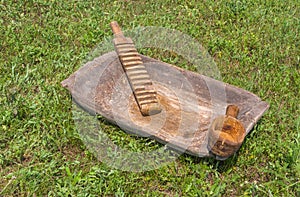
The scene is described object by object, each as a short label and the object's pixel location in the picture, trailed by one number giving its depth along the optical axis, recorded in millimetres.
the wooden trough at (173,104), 2977
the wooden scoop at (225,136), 2777
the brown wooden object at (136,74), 3332
